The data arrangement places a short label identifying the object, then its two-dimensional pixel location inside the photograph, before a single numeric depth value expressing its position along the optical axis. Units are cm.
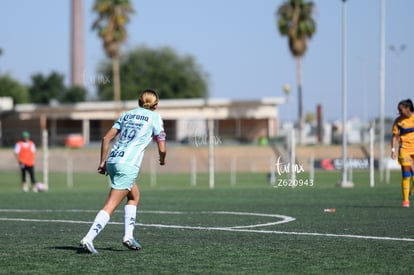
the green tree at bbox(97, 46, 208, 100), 12450
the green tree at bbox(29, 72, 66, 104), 12269
